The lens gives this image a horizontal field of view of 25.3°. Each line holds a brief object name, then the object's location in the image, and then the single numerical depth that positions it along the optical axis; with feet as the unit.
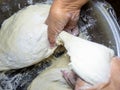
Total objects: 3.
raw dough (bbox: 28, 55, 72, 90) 2.98
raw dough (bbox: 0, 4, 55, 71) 2.96
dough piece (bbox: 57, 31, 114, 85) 2.46
